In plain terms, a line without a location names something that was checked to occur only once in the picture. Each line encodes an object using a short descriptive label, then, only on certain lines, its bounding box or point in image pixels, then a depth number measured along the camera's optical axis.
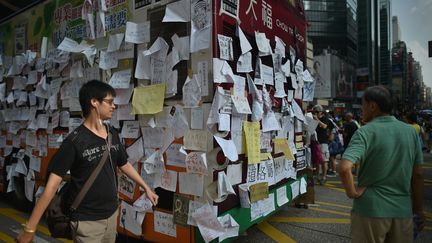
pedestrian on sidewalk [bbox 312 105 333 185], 8.43
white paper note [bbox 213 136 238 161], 3.17
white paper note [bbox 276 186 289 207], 4.36
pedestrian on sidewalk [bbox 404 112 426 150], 9.24
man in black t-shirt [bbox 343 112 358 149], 8.98
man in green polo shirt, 2.38
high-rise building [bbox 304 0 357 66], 86.25
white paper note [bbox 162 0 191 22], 3.28
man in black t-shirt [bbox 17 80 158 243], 2.32
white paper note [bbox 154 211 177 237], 3.39
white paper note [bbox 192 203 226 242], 3.14
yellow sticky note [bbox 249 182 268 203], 3.70
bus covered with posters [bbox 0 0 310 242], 3.21
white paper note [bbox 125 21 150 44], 3.60
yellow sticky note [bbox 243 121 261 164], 3.56
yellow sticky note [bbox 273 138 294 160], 4.28
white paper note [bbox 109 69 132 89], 3.75
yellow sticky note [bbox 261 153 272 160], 3.94
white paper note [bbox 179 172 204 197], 3.20
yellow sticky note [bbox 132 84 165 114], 3.44
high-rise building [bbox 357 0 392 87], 110.31
